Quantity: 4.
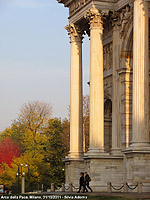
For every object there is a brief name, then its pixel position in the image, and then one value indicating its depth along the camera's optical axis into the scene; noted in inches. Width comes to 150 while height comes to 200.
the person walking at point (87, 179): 1755.7
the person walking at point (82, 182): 1752.1
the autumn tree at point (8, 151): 4530.0
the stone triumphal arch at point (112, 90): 1668.3
